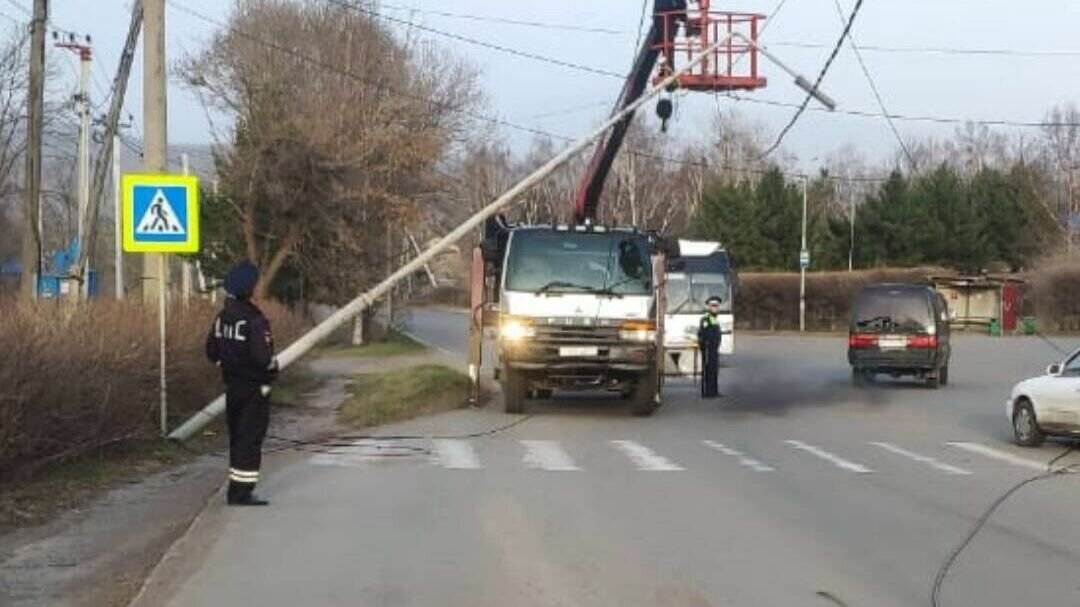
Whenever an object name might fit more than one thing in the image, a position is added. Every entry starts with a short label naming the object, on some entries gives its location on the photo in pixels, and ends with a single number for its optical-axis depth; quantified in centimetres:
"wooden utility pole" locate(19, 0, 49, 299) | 2283
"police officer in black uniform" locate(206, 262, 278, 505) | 1151
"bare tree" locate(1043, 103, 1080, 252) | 9781
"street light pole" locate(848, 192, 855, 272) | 8475
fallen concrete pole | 2103
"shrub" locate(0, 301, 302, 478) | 1164
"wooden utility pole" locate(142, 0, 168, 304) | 1817
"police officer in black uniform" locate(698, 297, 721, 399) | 2722
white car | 1752
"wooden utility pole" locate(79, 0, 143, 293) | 2694
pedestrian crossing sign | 1564
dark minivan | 3088
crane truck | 2131
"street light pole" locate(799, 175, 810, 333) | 6756
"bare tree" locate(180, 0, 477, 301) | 4175
